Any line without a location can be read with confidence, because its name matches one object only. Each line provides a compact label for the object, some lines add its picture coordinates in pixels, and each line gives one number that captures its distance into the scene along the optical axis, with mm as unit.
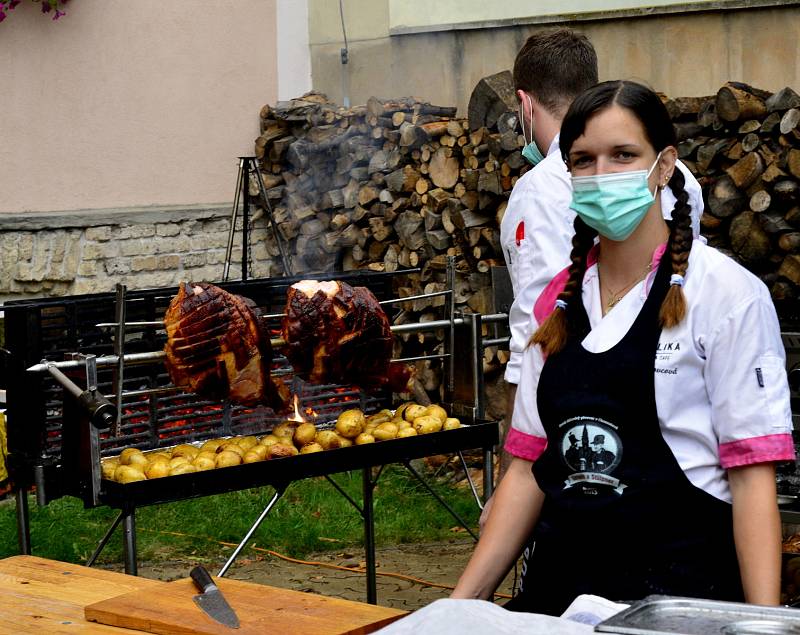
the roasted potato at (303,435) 4484
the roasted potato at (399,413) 4785
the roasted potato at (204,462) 4129
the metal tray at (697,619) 1538
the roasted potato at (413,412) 4707
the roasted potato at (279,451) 4312
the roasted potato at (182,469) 4086
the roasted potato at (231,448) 4276
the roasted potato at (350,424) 4559
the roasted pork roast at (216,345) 4309
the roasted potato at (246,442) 4410
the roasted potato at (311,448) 4403
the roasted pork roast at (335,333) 4555
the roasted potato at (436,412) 4691
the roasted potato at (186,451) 4352
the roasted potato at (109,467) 4112
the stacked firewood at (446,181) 5879
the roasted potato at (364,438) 4516
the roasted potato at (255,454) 4273
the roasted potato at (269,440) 4461
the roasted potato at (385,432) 4531
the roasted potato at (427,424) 4598
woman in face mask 2361
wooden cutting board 2312
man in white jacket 3762
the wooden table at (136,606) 2342
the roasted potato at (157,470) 4051
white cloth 1731
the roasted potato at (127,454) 4199
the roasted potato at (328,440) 4488
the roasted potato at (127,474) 3961
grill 3918
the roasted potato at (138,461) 4136
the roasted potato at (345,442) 4523
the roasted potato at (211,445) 4372
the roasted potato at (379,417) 4766
